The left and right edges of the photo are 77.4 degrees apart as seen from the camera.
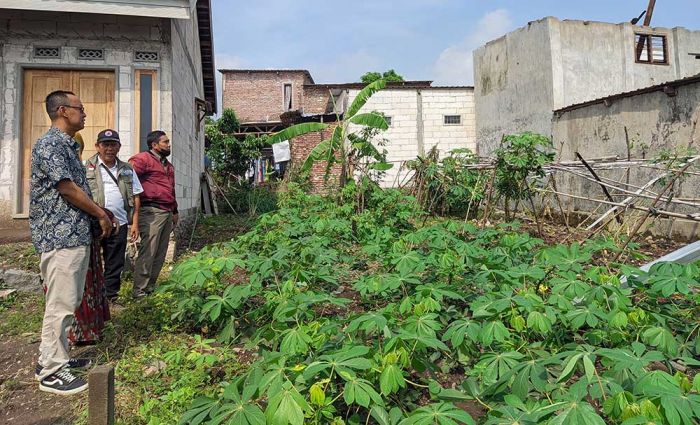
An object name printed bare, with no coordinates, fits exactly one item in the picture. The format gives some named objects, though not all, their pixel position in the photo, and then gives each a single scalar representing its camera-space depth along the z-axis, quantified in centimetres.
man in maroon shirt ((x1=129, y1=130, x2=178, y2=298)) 443
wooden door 573
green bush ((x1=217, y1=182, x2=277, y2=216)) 1231
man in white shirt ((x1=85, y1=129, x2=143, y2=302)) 398
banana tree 810
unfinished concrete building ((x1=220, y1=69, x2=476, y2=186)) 1677
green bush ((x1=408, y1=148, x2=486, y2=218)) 998
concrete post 185
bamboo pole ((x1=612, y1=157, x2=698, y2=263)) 518
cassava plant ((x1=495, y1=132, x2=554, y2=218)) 712
